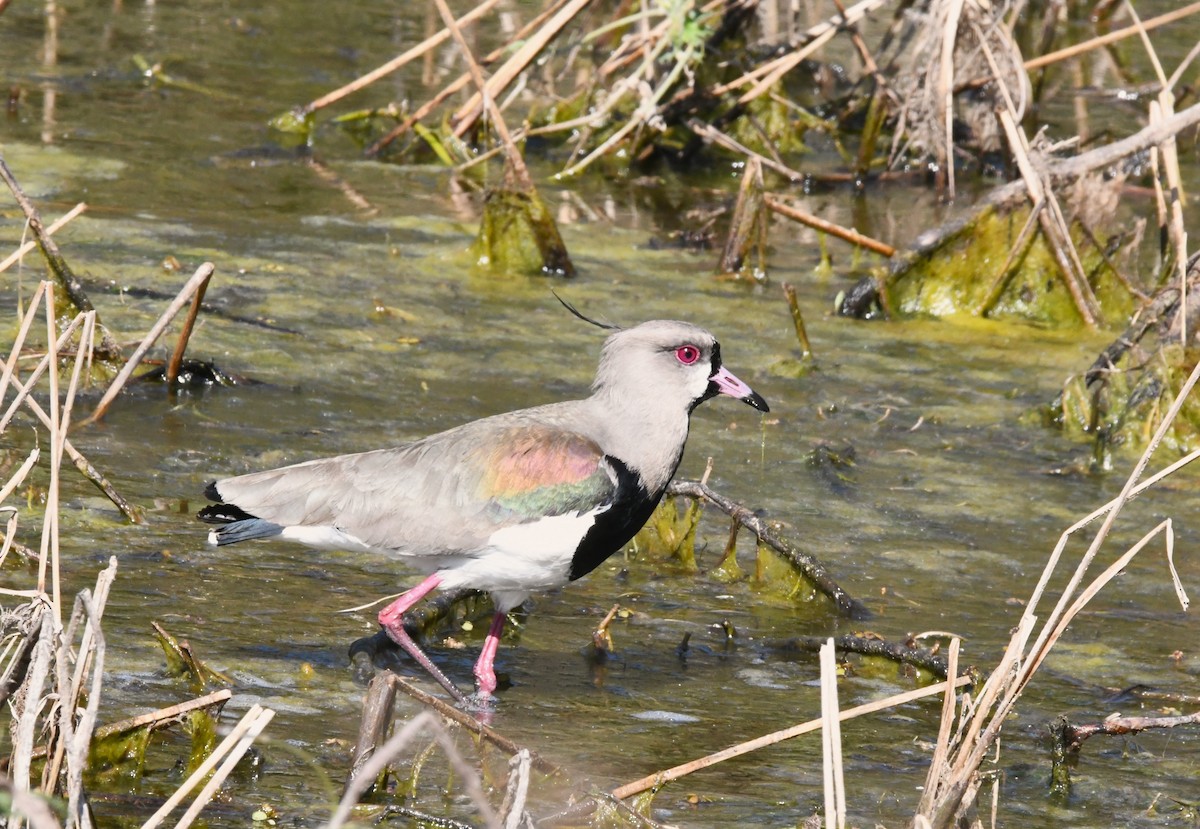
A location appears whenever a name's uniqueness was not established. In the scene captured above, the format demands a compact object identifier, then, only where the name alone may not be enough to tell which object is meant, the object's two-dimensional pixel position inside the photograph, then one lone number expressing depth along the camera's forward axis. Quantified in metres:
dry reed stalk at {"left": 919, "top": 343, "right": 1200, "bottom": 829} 7.10
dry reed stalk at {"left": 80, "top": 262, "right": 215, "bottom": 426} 11.23
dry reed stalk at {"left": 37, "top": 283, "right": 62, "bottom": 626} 7.40
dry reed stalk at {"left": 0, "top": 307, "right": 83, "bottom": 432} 7.88
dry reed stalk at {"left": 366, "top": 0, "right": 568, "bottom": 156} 19.19
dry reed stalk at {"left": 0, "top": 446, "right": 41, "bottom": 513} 7.87
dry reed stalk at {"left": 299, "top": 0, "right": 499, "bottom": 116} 18.69
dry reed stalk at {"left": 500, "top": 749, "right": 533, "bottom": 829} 6.36
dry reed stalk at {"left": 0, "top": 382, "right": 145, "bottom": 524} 10.14
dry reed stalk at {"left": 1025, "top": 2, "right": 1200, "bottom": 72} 17.86
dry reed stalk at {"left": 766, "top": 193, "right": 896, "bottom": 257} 18.09
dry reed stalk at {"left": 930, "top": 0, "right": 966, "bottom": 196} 17.61
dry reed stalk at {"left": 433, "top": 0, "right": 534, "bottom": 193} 16.41
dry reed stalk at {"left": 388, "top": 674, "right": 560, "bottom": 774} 7.55
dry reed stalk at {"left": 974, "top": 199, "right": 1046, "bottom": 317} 16.97
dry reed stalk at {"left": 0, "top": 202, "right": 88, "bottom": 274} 9.18
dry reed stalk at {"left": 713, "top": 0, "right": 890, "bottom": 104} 18.91
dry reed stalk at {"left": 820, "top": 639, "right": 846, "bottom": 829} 6.76
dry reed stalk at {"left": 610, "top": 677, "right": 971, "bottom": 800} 7.46
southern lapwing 9.59
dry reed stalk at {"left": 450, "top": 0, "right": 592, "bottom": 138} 18.12
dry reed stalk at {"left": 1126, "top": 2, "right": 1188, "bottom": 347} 14.72
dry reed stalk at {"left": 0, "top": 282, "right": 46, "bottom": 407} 8.01
